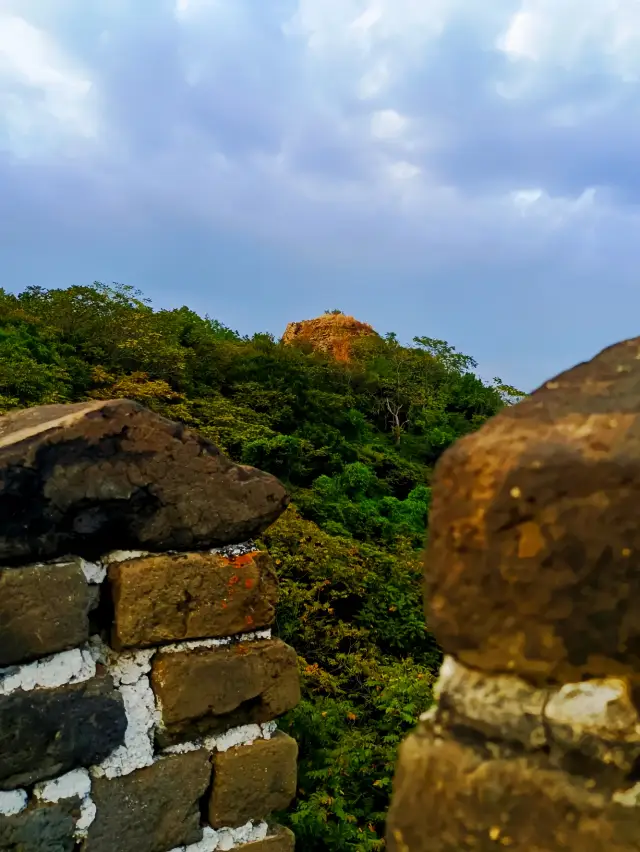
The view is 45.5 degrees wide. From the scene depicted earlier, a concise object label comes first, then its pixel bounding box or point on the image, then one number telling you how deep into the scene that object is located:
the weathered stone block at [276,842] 2.08
